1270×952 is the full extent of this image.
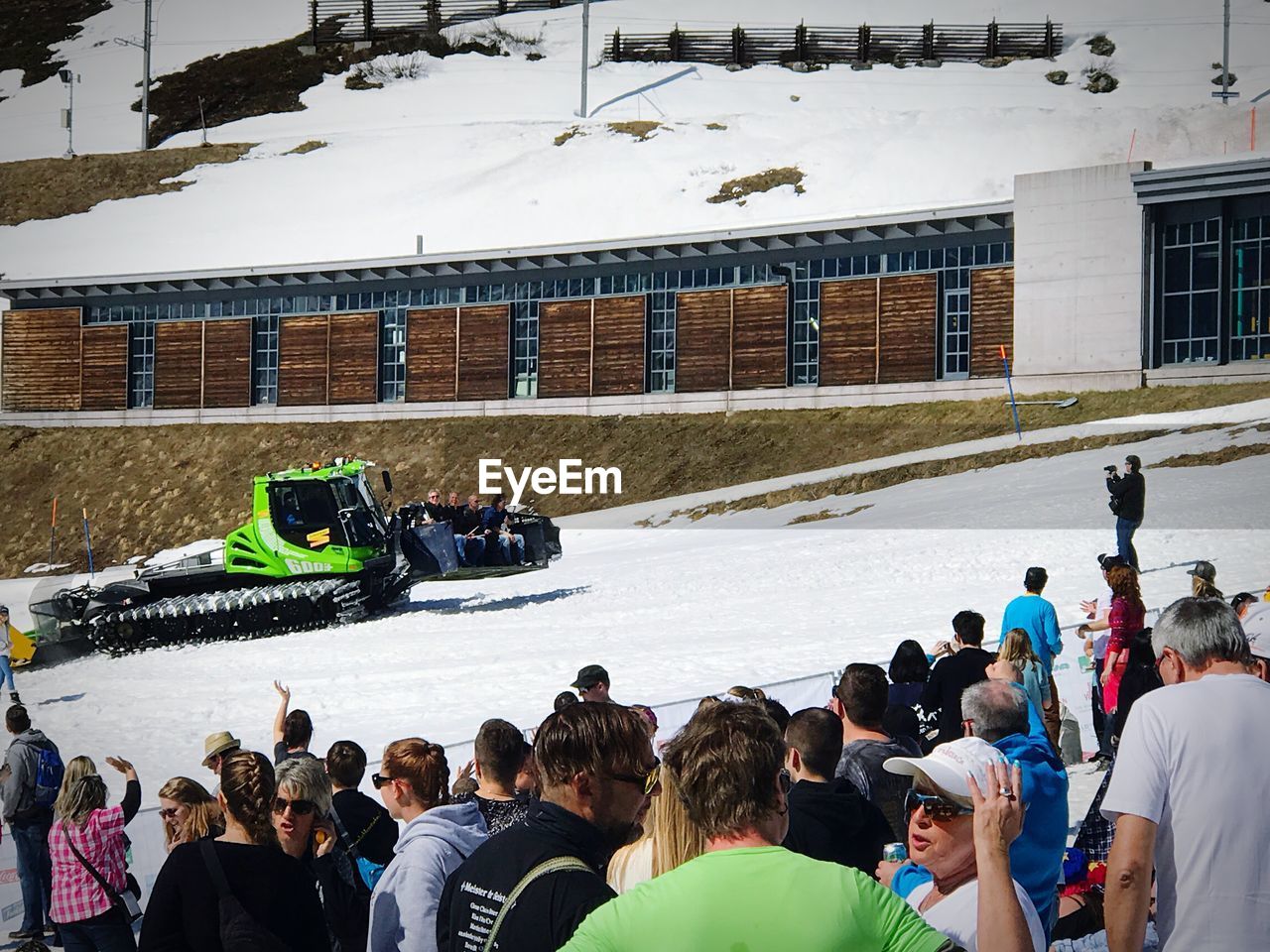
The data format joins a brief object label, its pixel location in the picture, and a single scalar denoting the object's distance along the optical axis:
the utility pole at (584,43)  83.00
